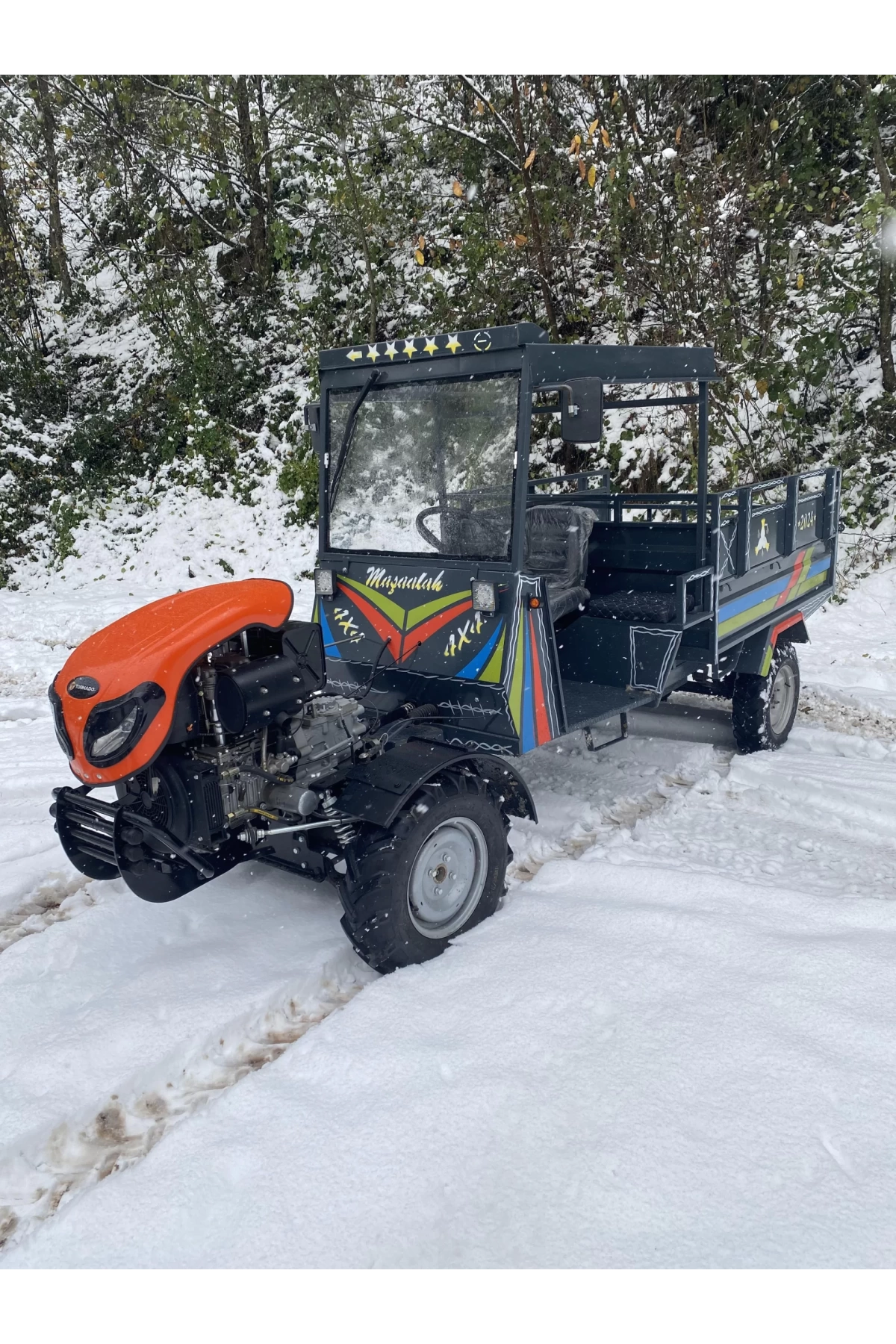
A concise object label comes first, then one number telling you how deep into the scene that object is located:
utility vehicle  3.11
